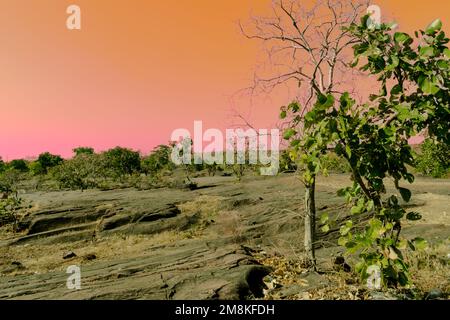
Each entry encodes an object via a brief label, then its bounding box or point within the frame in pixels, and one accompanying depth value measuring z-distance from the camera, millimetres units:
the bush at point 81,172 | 33156
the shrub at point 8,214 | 18547
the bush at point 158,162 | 46219
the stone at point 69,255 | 13070
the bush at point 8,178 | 25195
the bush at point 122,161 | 41688
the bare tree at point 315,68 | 6770
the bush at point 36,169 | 56594
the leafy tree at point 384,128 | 4090
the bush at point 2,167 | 58375
